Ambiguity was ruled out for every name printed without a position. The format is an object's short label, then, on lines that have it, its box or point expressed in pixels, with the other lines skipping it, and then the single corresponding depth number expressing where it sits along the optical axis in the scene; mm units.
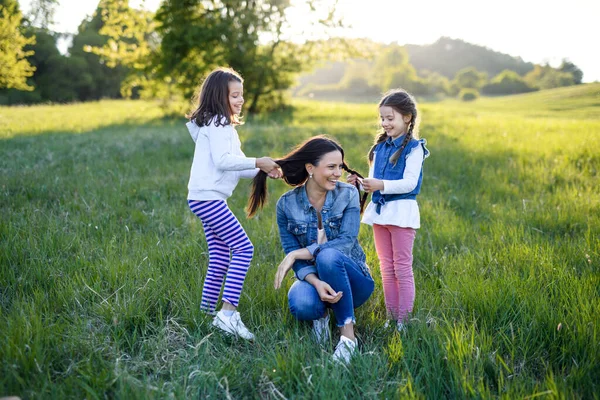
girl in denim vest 3510
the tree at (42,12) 34344
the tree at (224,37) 18469
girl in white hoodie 3424
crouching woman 3184
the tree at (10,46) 22531
